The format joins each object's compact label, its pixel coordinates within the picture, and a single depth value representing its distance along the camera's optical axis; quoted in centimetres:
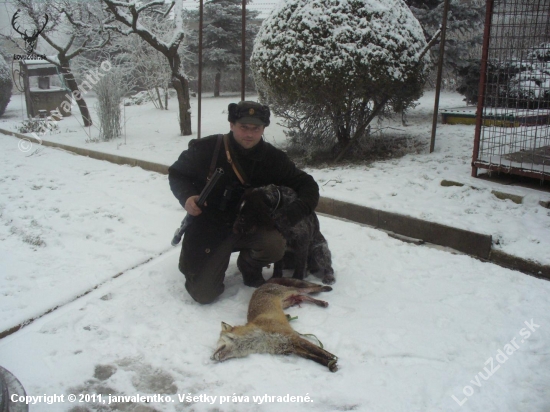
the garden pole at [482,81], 489
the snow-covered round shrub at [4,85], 1518
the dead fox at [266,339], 258
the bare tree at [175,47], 892
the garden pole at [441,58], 570
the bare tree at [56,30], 1112
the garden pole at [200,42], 695
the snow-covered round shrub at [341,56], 579
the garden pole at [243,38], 642
